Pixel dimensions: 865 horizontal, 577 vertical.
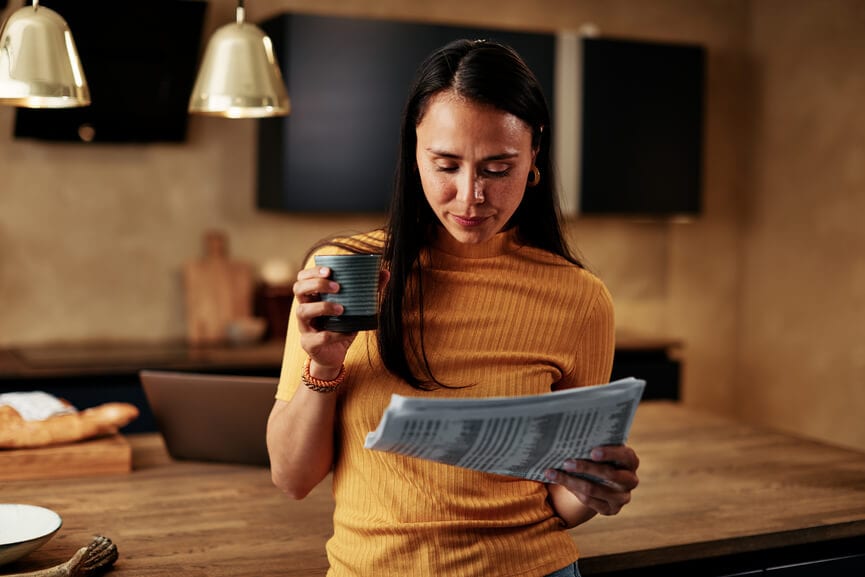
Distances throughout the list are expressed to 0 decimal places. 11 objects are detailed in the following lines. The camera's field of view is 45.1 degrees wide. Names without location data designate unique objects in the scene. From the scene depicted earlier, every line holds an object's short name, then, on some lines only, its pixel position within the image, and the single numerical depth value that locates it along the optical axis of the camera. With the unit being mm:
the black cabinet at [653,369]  4277
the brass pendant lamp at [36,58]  1803
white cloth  2238
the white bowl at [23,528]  1520
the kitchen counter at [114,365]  3434
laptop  2174
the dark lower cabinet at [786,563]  1818
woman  1436
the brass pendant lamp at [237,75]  2115
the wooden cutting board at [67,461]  2105
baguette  2133
